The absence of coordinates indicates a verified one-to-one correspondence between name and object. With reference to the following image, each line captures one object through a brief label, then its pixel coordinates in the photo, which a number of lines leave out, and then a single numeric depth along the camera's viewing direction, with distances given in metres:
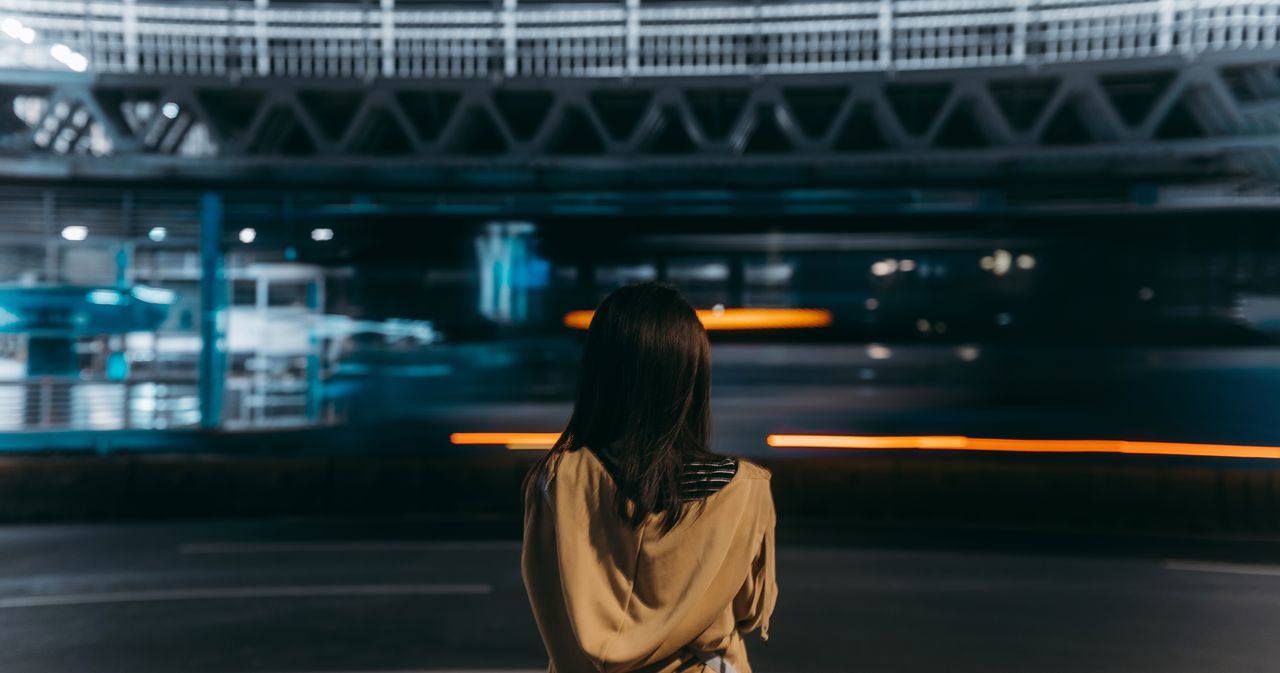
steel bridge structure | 18.28
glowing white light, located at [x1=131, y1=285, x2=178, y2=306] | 14.06
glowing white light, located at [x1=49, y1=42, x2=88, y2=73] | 20.09
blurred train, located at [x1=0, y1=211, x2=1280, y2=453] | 10.00
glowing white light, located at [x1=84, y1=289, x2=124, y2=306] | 13.90
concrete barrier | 9.78
